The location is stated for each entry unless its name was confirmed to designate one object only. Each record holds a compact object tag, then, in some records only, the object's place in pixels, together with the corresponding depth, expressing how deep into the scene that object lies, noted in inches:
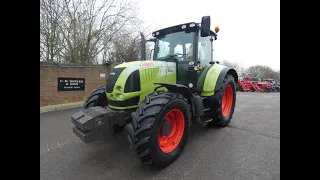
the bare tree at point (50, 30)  346.2
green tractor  88.9
